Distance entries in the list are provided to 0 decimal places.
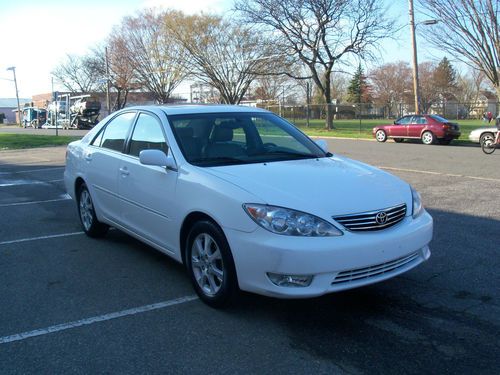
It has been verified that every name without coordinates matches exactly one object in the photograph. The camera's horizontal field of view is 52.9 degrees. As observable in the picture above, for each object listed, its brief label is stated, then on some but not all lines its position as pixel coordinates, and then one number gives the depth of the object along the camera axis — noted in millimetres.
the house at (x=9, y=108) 111325
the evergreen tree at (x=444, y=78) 81062
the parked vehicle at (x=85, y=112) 47406
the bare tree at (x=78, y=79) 68562
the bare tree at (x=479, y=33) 23047
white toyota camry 3459
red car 22844
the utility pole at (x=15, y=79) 69306
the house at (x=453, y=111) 50788
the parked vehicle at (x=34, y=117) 60469
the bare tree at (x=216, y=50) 40375
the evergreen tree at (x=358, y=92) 83688
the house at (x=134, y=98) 56869
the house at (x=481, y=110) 49319
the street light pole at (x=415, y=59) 26438
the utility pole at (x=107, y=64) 47062
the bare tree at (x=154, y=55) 43875
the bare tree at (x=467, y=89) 80438
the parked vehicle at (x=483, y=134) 18444
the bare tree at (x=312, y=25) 32281
